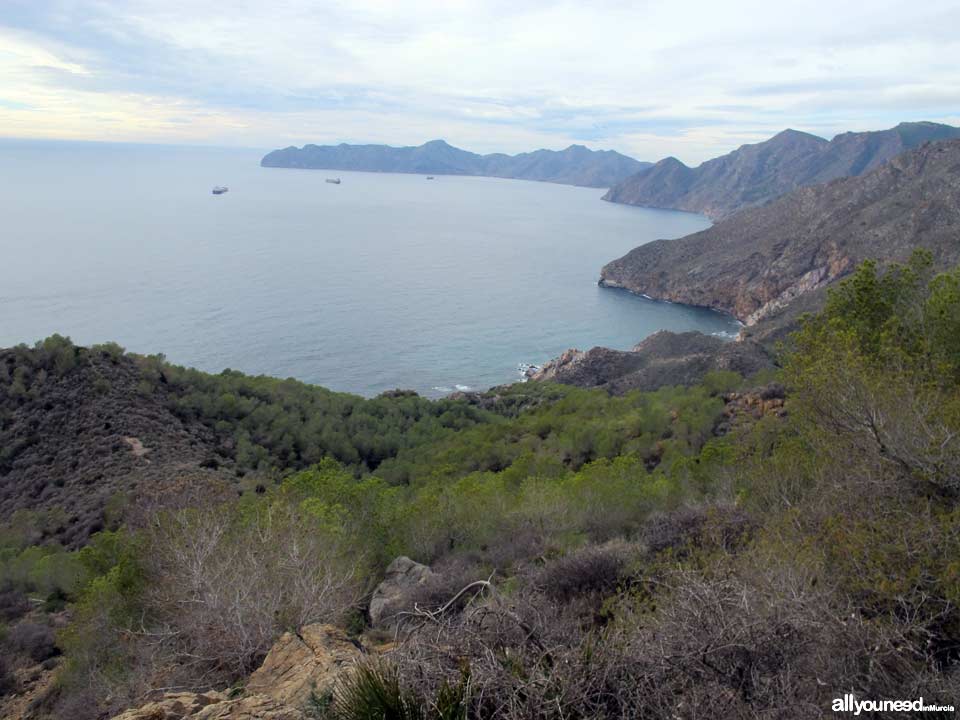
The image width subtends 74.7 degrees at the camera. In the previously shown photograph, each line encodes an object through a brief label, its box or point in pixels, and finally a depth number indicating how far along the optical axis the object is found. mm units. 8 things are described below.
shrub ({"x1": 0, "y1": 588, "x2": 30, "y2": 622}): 14969
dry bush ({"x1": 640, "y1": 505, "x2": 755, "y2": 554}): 9406
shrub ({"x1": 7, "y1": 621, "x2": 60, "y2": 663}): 12625
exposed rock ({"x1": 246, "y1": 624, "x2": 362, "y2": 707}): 5895
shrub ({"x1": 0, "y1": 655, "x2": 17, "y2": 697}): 11367
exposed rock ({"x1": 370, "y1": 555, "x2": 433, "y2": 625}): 10367
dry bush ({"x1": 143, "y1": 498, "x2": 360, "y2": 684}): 7621
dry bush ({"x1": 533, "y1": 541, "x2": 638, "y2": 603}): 8875
